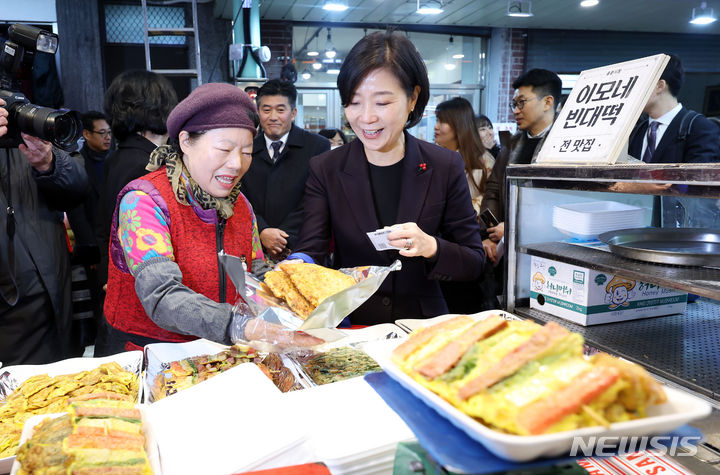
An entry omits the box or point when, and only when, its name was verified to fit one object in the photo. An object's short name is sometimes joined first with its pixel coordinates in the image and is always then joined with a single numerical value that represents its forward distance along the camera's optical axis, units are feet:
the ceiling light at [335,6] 25.14
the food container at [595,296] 5.15
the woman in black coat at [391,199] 6.28
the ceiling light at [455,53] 32.50
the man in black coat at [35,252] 7.10
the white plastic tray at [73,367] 4.63
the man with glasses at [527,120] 11.78
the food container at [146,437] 2.94
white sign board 4.76
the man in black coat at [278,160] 11.23
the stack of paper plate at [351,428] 2.95
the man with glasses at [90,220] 9.53
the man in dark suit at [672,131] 11.40
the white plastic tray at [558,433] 1.86
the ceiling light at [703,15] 26.00
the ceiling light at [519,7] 24.85
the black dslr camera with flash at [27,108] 6.40
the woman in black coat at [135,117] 7.85
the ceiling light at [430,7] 25.10
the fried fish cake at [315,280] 4.56
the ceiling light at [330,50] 30.37
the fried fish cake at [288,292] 4.53
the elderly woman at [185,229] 4.67
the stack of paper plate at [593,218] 5.47
